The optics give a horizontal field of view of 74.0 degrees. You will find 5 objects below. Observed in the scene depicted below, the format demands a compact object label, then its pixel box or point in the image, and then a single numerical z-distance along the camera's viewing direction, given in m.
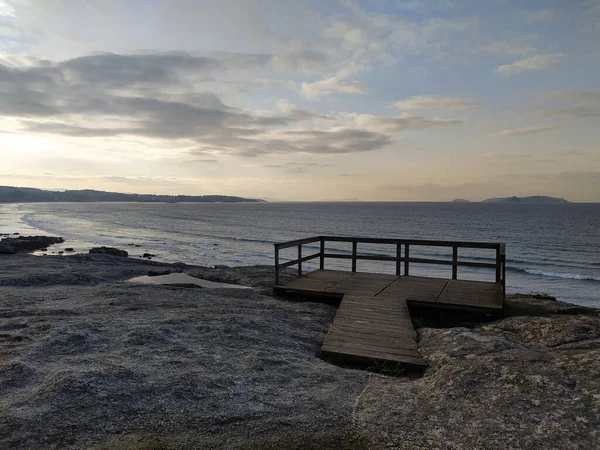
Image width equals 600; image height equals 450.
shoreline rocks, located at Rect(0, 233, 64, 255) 36.43
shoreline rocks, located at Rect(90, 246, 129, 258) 29.20
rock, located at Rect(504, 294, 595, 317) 9.10
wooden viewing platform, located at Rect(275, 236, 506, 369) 6.56
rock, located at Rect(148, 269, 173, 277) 16.76
